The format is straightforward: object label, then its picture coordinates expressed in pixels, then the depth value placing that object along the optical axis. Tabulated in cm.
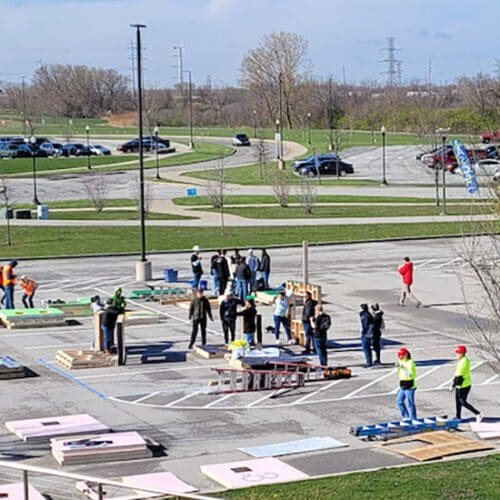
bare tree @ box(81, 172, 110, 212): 6374
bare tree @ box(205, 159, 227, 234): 6504
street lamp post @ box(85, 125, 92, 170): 9695
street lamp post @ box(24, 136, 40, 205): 6855
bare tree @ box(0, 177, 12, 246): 5073
